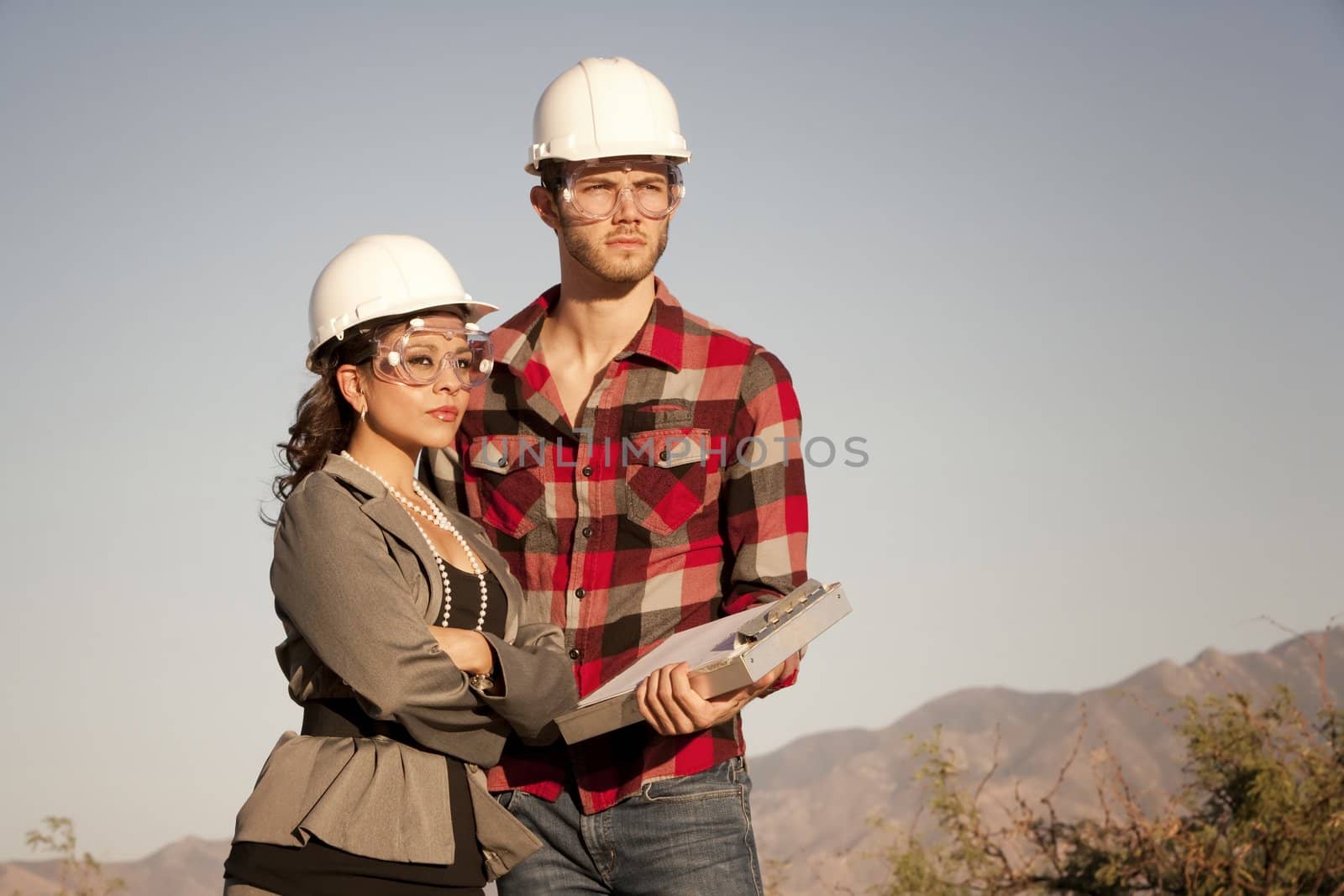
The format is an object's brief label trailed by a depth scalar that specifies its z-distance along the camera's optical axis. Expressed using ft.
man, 11.59
